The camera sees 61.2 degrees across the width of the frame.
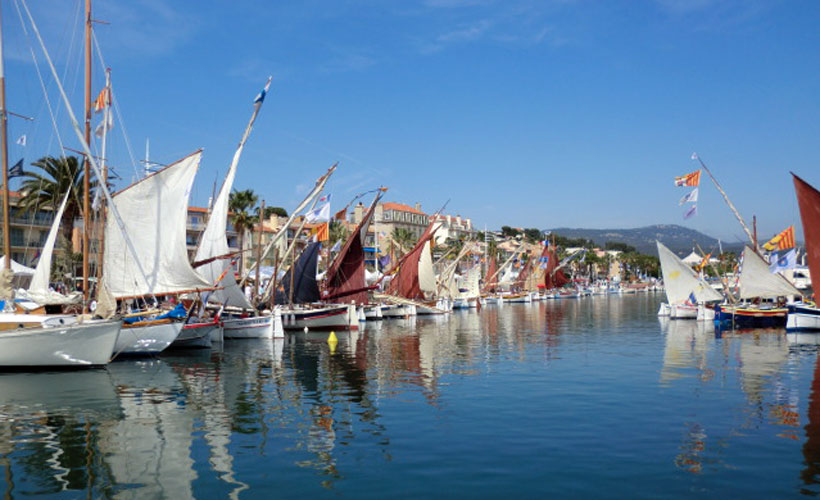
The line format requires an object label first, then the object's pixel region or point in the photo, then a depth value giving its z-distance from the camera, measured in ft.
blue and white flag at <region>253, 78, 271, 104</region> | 146.06
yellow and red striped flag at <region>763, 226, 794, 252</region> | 185.37
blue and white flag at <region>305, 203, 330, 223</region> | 176.65
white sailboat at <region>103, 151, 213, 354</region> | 119.44
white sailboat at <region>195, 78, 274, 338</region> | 147.23
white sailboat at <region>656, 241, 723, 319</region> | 216.74
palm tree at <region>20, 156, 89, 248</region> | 225.56
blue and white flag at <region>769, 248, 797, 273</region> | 179.22
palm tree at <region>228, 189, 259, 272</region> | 295.48
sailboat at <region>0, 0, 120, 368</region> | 98.94
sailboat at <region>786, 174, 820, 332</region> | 134.10
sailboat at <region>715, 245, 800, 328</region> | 190.39
